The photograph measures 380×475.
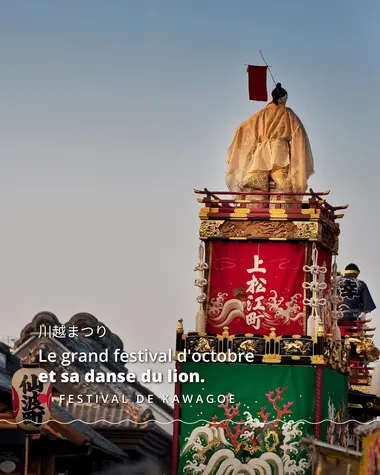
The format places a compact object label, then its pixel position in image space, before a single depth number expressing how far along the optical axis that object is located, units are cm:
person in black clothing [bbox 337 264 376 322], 4403
